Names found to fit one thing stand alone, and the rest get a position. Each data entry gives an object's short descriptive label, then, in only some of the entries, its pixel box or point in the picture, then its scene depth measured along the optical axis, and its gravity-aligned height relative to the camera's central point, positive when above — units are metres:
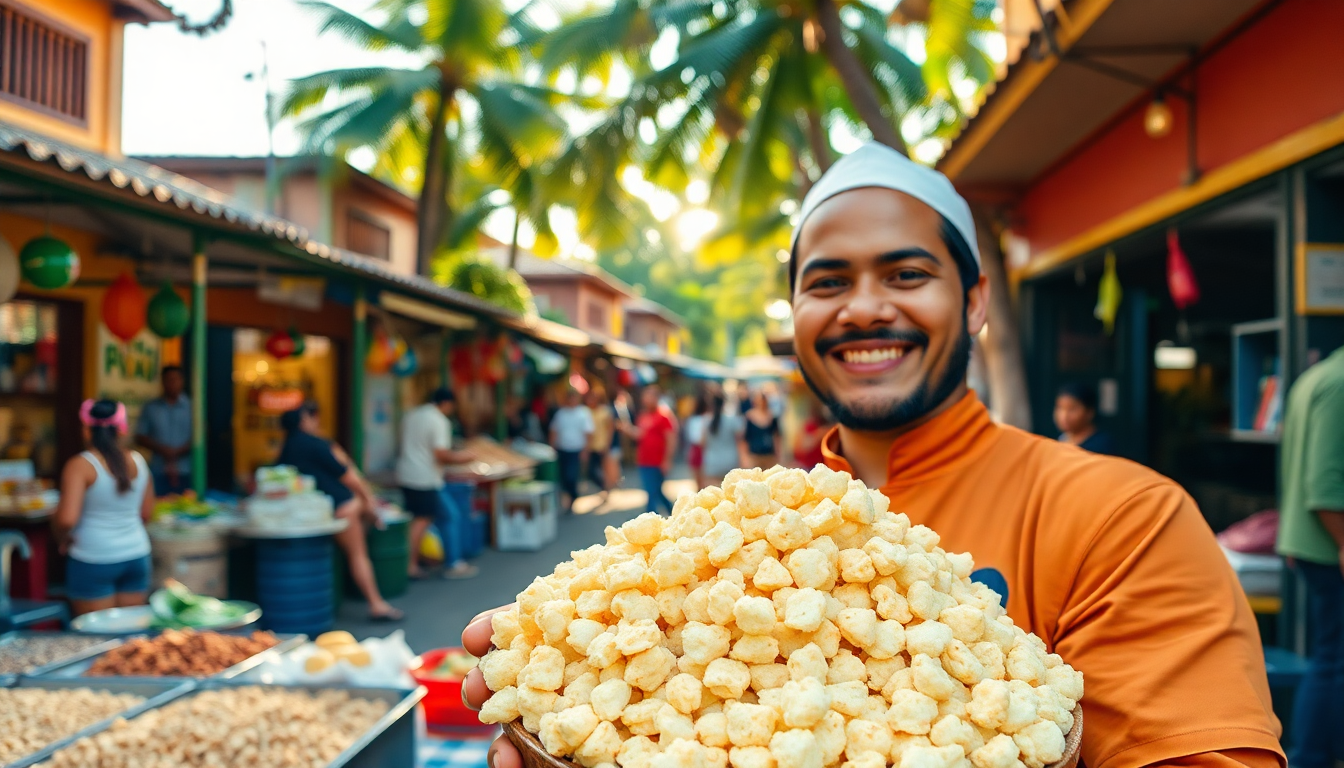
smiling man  1.13 -0.18
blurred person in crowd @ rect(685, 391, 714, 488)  12.27 -0.67
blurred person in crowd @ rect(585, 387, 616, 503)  15.82 -0.82
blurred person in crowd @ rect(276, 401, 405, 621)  7.21 -0.84
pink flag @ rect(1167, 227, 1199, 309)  5.52 +0.77
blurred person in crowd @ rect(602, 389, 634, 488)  16.40 -1.22
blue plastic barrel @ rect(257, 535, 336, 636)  6.55 -1.56
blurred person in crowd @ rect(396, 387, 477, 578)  8.86 -0.91
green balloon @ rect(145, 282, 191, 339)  6.26 +0.50
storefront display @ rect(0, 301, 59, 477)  7.91 -0.02
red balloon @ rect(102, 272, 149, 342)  6.03 +0.53
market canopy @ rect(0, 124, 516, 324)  4.53 +1.14
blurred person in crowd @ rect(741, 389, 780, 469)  10.59 -0.60
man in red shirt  10.98 -0.81
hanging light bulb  5.14 +1.68
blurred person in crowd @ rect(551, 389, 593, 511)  13.75 -0.84
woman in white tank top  5.24 -0.84
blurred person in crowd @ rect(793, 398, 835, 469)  8.80 -0.62
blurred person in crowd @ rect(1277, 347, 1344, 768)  3.70 -0.66
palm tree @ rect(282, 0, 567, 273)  16.67 +5.86
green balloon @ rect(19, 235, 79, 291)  5.09 +0.72
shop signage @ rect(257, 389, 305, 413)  10.78 -0.22
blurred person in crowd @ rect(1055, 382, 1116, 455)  5.81 -0.17
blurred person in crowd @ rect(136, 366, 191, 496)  8.56 -0.45
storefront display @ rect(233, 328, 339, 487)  12.51 -0.04
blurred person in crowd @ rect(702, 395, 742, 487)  11.00 -0.69
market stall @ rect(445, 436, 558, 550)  10.91 -1.57
